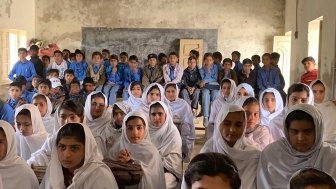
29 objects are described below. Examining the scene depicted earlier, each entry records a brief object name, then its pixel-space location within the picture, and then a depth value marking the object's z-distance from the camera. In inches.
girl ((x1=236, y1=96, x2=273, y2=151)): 134.4
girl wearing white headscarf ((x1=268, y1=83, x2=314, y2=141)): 153.5
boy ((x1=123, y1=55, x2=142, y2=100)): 330.3
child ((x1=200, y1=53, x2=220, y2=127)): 305.3
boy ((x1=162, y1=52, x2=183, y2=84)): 315.3
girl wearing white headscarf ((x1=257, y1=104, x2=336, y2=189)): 94.7
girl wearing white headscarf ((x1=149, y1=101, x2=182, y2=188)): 147.3
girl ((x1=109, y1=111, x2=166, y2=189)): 126.9
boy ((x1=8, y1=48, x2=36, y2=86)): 314.3
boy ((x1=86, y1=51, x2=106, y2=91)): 334.6
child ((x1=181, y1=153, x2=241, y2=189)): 51.1
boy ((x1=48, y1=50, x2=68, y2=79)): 348.2
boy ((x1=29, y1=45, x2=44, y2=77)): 330.0
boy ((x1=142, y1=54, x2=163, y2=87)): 323.6
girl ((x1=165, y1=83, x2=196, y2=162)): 209.2
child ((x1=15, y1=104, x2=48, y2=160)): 143.8
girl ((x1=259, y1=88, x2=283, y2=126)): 179.0
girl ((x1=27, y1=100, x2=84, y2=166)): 140.6
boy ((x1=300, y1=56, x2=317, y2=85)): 261.7
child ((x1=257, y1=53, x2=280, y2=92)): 296.8
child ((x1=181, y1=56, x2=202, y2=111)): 307.1
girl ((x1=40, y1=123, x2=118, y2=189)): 92.0
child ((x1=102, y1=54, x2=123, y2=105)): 320.5
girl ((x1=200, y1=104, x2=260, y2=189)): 104.5
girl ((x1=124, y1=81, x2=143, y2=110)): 236.1
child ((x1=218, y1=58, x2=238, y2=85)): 311.5
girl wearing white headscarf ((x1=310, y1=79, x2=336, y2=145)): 164.4
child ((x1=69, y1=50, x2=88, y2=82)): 352.2
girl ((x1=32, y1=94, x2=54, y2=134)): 174.6
